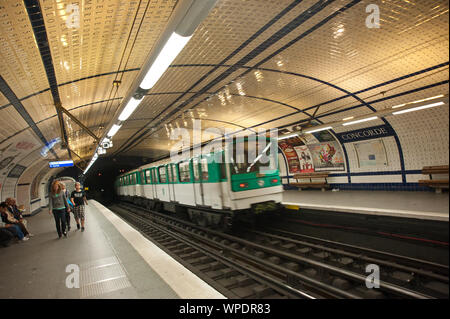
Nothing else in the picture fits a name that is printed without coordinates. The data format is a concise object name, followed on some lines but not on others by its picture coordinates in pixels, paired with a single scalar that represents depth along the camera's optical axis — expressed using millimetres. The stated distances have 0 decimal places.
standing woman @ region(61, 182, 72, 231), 8242
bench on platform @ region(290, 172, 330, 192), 10703
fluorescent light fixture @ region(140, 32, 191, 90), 3074
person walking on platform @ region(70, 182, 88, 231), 8508
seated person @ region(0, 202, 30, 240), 7789
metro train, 7129
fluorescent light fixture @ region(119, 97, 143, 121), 5472
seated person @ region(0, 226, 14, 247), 7340
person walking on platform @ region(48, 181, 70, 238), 7362
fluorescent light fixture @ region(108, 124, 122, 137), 7855
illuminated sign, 13430
